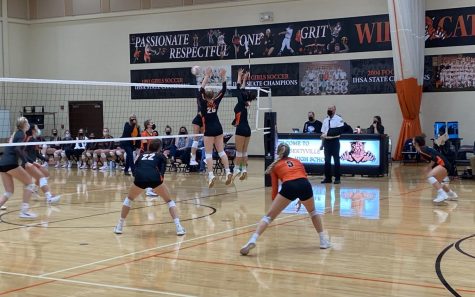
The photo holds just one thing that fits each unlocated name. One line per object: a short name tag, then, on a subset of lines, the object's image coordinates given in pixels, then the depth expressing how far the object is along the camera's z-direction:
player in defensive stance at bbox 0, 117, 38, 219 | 10.52
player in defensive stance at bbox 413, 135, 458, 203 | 11.83
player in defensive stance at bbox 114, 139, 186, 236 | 8.55
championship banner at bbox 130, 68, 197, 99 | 26.84
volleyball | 11.42
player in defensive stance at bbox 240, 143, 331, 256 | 7.45
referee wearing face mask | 15.52
